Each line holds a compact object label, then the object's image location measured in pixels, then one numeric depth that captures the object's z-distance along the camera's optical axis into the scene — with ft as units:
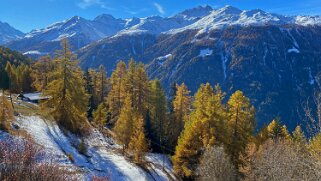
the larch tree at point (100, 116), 205.36
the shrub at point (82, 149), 135.54
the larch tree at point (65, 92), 159.63
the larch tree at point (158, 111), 212.64
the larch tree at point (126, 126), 161.48
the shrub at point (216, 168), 122.62
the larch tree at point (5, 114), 119.60
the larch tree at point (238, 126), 159.53
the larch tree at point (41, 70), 277.23
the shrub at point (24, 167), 42.65
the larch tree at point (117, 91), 213.46
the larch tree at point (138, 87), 207.92
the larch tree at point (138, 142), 148.87
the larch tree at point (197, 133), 154.40
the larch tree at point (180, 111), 204.67
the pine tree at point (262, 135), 174.24
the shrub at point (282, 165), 82.50
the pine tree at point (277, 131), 179.01
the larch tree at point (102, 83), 268.41
